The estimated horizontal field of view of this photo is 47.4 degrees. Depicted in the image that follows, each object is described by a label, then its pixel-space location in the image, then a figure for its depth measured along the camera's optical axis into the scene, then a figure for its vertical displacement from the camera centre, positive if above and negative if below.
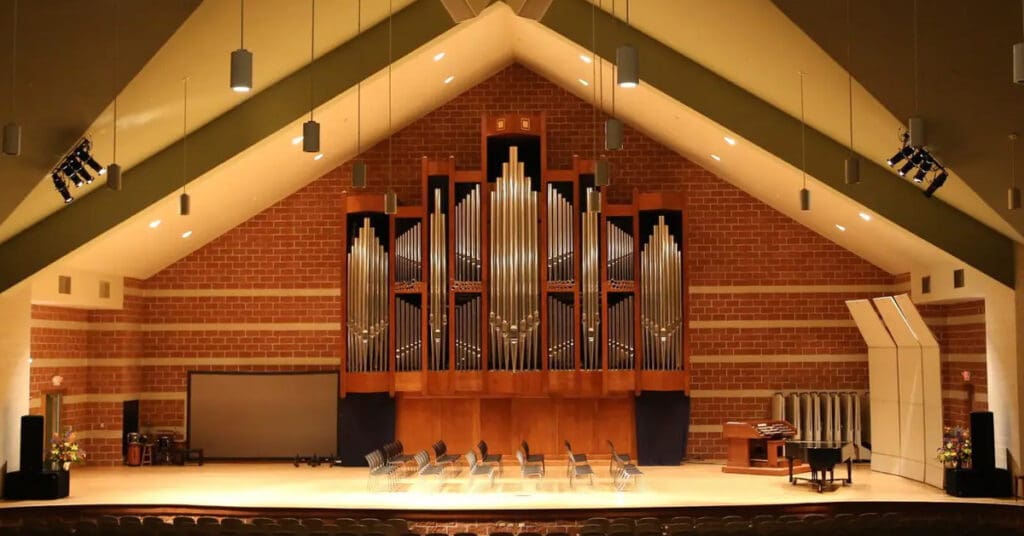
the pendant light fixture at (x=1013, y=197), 10.77 +1.48
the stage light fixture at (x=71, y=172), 11.05 +1.80
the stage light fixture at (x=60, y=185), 11.14 +1.68
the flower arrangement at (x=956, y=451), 12.97 -1.03
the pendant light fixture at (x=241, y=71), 8.01 +1.99
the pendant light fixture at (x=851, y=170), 11.03 +1.79
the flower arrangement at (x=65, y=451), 13.38 -1.03
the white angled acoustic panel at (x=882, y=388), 15.38 -0.40
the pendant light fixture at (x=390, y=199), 12.75 +1.80
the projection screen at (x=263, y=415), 17.30 -0.80
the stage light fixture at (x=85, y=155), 10.99 +1.95
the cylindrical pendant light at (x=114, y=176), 10.89 +1.73
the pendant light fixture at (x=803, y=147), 13.42 +2.45
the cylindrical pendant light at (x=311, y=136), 9.98 +1.92
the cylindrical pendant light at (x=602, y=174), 11.23 +1.79
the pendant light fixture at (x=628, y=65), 8.24 +2.07
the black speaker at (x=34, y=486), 13.05 -1.39
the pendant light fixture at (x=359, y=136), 11.59 +3.17
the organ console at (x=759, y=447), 15.26 -1.18
